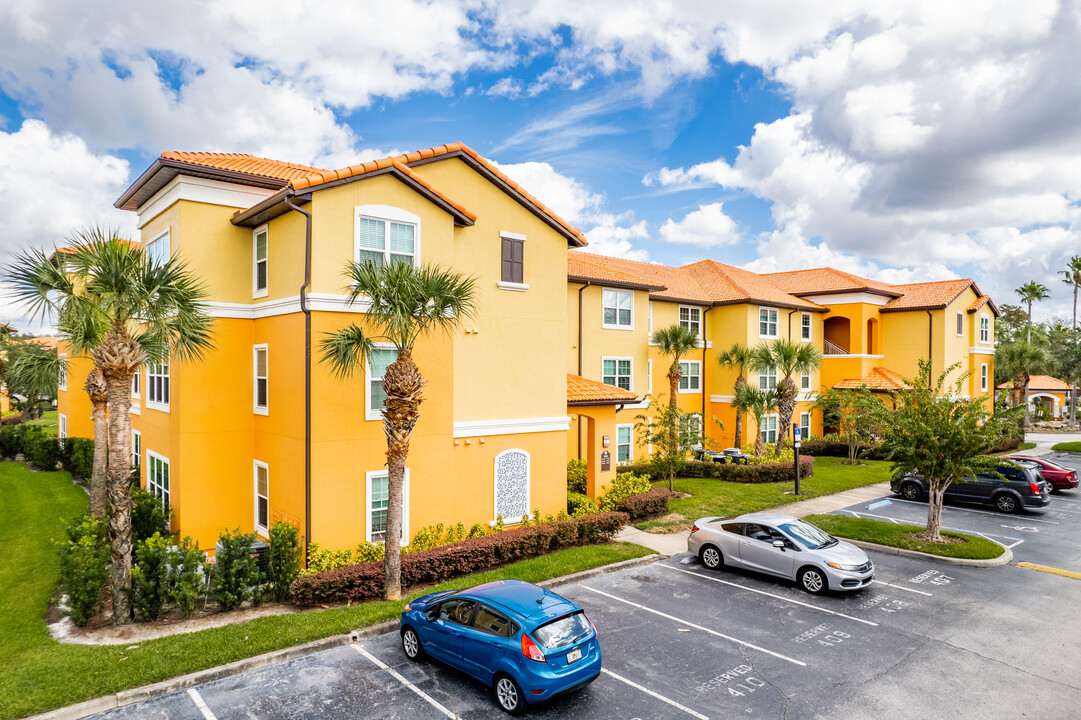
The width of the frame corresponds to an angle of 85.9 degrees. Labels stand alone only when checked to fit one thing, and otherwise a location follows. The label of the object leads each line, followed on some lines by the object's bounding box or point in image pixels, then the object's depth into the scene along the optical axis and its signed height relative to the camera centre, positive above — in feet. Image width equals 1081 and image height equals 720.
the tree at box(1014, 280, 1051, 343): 222.89 +24.94
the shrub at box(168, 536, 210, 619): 36.79 -14.30
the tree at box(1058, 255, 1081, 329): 211.61 +31.51
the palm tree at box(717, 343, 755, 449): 100.33 -0.80
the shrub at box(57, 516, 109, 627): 34.99 -13.36
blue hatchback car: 26.30 -13.64
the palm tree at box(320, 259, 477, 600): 38.65 +1.38
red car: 80.28 -16.40
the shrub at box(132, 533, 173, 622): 36.17 -14.13
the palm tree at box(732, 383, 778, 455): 96.27 -7.53
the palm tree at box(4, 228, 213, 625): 35.60 +2.96
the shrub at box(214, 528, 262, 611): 38.29 -14.46
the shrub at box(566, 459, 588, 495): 70.54 -14.93
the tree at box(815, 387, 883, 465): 103.09 -10.77
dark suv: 68.13 -16.21
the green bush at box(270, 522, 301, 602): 40.06 -14.10
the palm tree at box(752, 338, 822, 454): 96.68 -1.16
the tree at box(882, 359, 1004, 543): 52.95 -7.87
